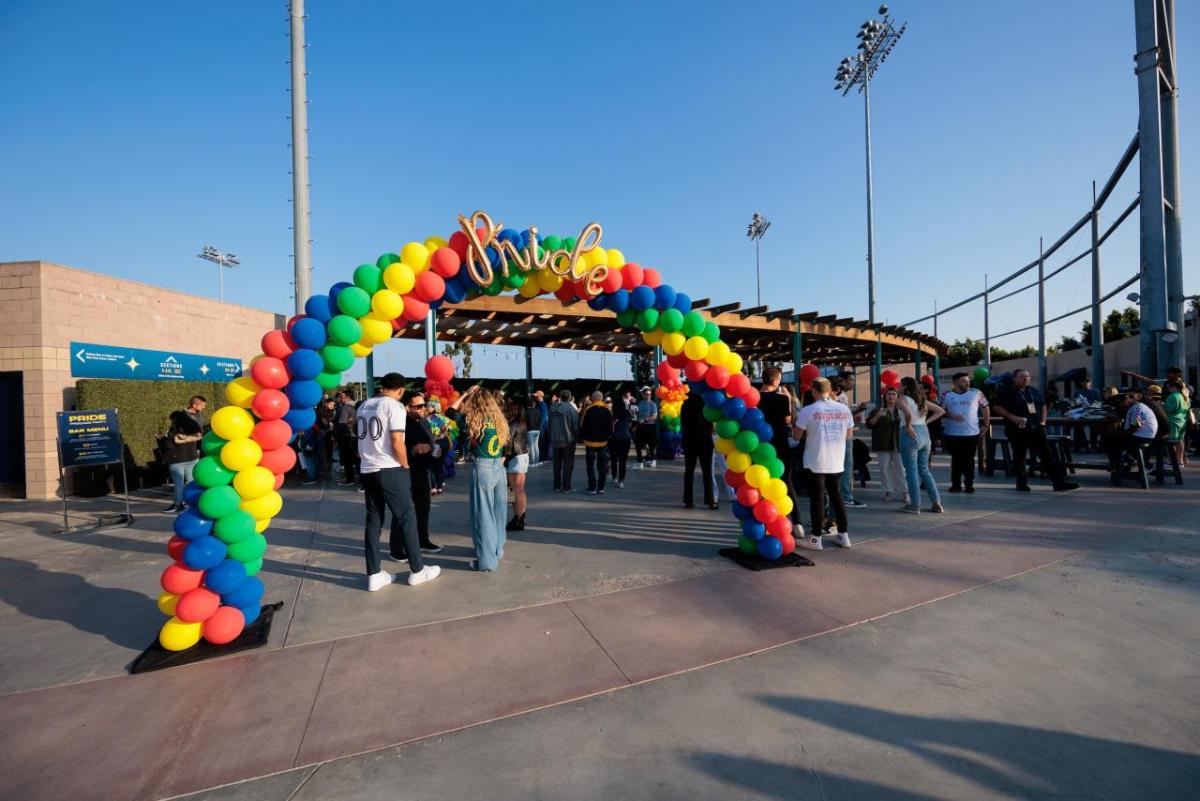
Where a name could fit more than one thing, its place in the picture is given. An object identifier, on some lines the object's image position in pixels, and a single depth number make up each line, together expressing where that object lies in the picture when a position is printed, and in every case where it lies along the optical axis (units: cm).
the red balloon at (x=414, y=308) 423
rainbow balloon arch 356
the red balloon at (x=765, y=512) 483
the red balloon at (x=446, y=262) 424
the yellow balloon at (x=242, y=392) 375
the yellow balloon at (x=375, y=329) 406
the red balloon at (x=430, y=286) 421
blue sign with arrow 970
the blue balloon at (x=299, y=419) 401
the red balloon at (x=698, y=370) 505
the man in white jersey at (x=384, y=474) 438
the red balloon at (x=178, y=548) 353
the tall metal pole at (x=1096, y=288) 1795
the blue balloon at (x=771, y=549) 480
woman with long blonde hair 485
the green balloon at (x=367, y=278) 407
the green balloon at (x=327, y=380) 404
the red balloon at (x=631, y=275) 486
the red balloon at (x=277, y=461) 385
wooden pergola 1200
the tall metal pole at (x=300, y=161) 1037
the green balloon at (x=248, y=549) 366
